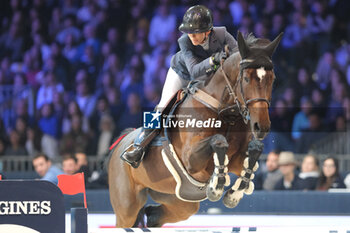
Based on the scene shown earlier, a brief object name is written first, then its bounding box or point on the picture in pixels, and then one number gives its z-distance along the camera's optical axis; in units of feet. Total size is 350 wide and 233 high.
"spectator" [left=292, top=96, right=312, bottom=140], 56.13
